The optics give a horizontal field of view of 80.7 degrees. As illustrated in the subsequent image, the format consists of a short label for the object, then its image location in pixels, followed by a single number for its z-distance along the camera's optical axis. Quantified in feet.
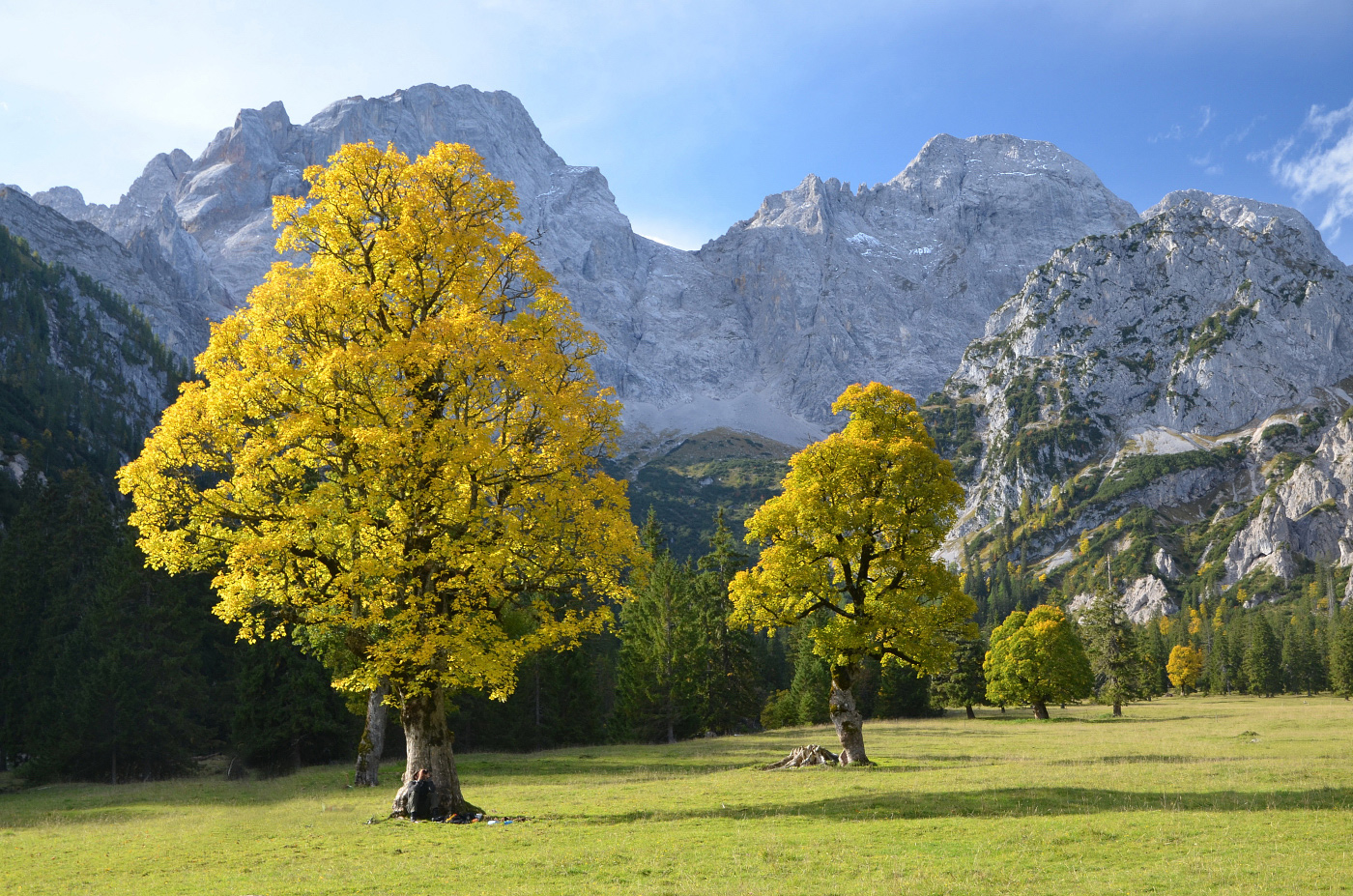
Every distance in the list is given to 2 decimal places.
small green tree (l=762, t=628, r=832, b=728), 244.83
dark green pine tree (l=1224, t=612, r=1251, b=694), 471.62
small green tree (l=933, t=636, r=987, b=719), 279.49
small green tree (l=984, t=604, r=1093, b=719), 250.57
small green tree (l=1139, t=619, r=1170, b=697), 404.69
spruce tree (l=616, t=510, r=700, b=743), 206.80
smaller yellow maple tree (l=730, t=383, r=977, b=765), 103.04
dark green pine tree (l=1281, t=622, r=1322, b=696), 444.14
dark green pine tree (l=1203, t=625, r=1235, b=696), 473.26
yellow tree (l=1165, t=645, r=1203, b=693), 512.63
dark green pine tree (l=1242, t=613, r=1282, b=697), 434.30
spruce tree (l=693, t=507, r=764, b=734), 228.02
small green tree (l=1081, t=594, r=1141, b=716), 271.49
